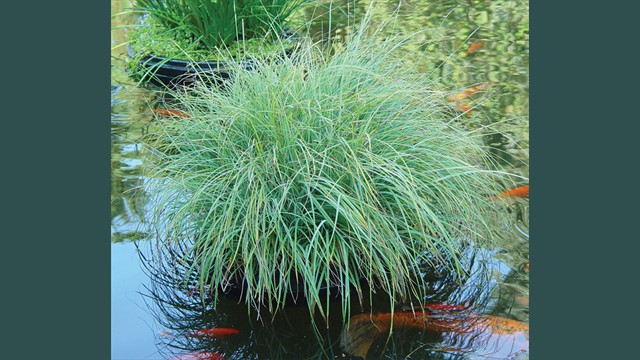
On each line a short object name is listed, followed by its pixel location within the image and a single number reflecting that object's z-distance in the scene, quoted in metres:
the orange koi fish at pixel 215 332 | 3.70
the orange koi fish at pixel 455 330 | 3.58
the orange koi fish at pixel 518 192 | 4.74
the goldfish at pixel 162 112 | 5.45
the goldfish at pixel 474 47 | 6.63
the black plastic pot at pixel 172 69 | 5.65
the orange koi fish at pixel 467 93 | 5.47
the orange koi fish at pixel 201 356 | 3.54
